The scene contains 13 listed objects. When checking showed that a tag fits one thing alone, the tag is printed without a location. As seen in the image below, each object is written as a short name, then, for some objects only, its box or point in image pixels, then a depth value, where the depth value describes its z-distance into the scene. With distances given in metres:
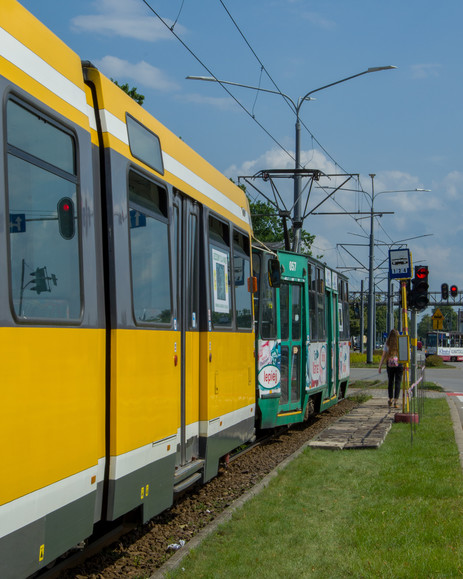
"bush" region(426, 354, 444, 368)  54.81
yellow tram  4.07
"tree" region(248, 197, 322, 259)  52.22
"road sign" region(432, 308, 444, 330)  43.56
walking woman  17.22
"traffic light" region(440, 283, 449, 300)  39.66
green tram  11.93
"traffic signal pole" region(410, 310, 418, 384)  14.98
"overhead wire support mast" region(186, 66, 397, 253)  21.55
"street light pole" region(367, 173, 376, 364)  39.59
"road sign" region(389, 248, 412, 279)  15.25
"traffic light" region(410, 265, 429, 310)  15.10
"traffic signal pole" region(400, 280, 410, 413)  15.43
